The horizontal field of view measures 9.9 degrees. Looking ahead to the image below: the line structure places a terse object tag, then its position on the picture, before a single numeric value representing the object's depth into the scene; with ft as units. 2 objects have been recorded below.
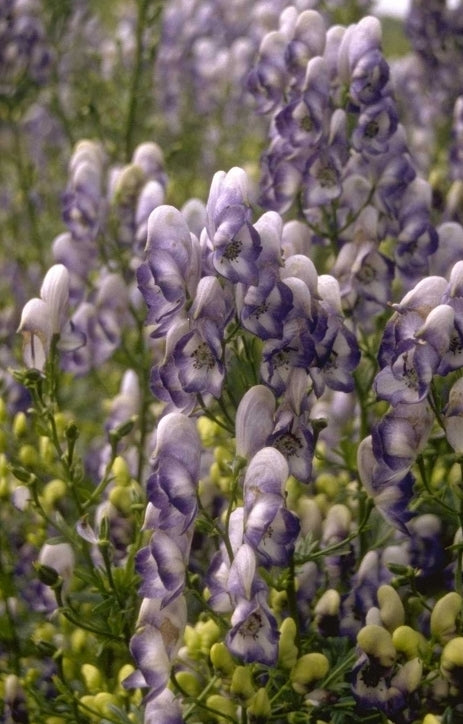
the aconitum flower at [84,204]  3.96
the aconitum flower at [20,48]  5.44
